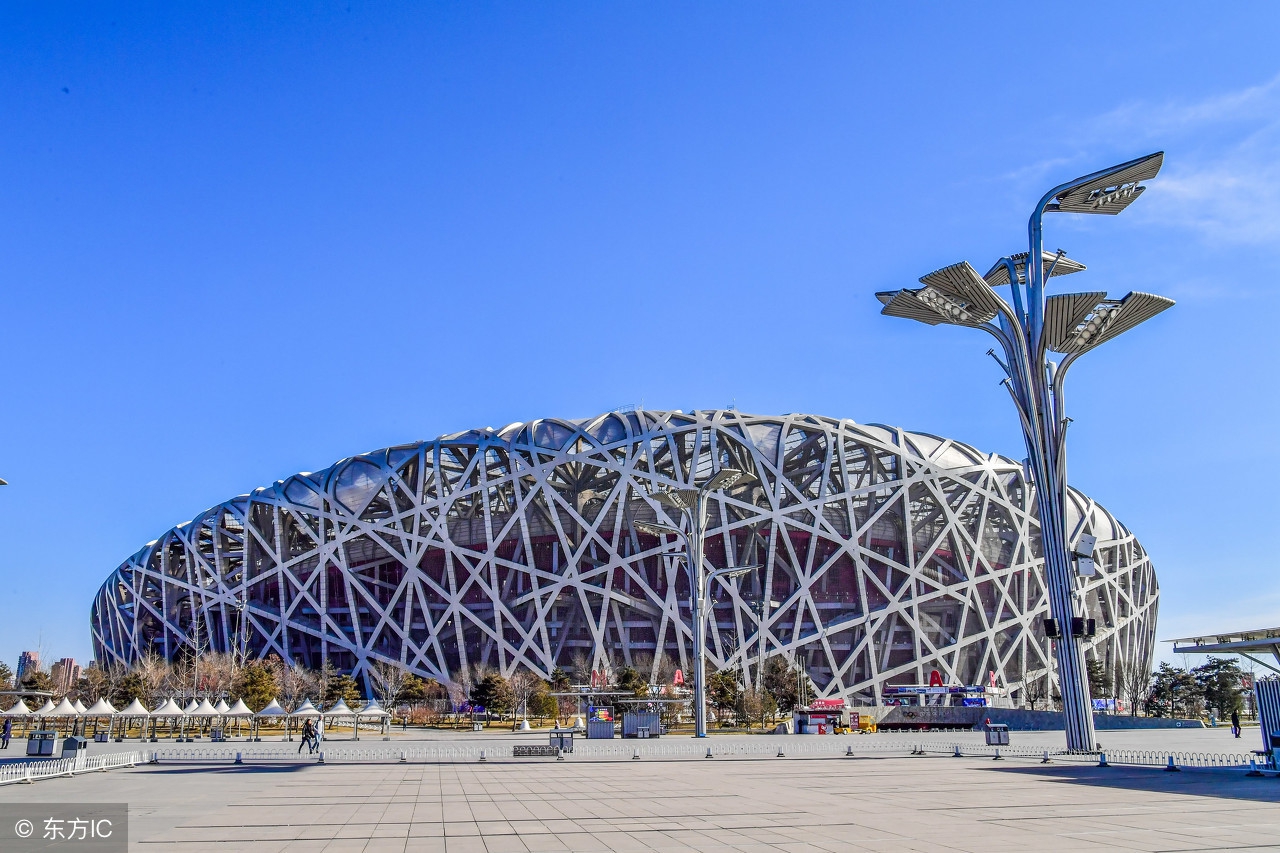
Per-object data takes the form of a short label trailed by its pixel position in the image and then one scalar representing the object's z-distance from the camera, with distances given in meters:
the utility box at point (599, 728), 37.16
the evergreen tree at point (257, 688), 53.88
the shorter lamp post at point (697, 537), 37.72
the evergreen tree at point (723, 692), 53.28
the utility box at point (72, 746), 24.13
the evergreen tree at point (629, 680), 54.75
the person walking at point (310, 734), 31.06
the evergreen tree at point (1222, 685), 72.31
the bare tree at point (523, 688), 57.31
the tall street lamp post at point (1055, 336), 26.66
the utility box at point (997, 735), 28.78
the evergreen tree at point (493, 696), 54.53
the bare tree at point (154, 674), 59.34
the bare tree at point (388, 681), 59.66
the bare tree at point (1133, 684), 73.79
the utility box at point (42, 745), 23.84
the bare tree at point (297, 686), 59.62
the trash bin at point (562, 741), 27.63
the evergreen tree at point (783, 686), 57.78
